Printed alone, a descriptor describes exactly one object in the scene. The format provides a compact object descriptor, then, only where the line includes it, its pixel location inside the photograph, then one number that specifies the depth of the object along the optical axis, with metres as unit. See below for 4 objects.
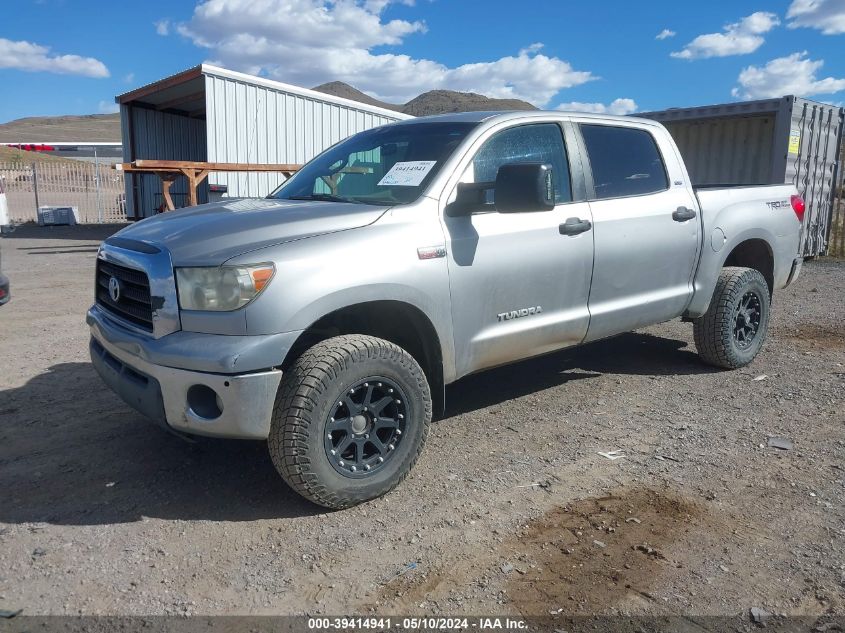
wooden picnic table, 11.79
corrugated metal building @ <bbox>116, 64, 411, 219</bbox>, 15.12
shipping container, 11.84
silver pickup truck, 3.12
